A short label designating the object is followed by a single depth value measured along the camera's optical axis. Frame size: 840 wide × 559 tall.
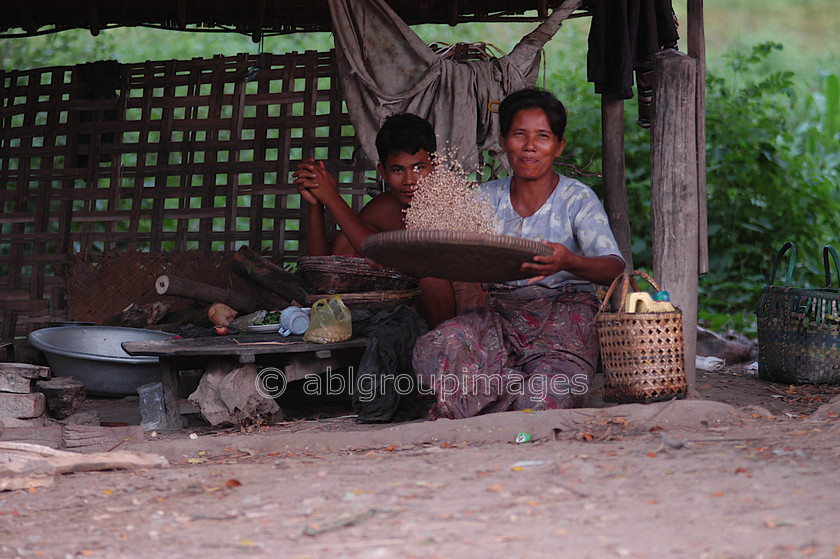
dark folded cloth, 7.30
